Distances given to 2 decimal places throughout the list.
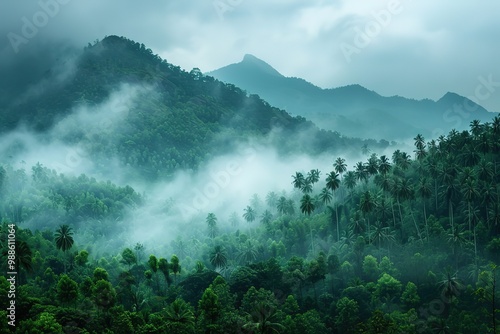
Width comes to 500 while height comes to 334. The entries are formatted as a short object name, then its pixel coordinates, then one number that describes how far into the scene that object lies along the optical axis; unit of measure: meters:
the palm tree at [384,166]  185.62
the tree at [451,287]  125.69
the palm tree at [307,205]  181.69
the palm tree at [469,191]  149.88
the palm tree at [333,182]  186.25
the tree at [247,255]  185.50
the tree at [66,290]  113.62
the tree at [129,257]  167.88
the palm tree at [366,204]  166.62
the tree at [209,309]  112.56
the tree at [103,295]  112.94
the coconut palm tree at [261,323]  94.94
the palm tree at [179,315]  105.69
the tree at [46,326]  90.88
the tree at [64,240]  140.00
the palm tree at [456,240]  145.38
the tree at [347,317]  123.62
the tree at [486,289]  120.09
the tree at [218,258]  170.95
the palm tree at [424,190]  163.88
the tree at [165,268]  156.57
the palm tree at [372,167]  191.11
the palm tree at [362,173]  198.88
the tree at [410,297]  134.04
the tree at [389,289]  140.38
